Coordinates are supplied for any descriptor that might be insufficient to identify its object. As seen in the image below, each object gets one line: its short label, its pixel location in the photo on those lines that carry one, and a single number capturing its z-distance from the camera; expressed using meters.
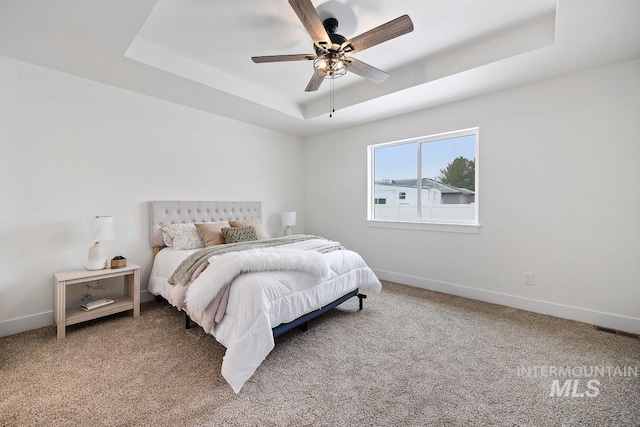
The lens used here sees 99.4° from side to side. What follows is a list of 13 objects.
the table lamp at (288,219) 4.58
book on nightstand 2.59
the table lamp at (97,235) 2.57
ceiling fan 1.78
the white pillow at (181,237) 3.17
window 3.49
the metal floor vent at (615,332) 2.38
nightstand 2.34
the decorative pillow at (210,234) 3.21
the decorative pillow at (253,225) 3.58
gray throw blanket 2.29
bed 1.80
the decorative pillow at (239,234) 3.24
